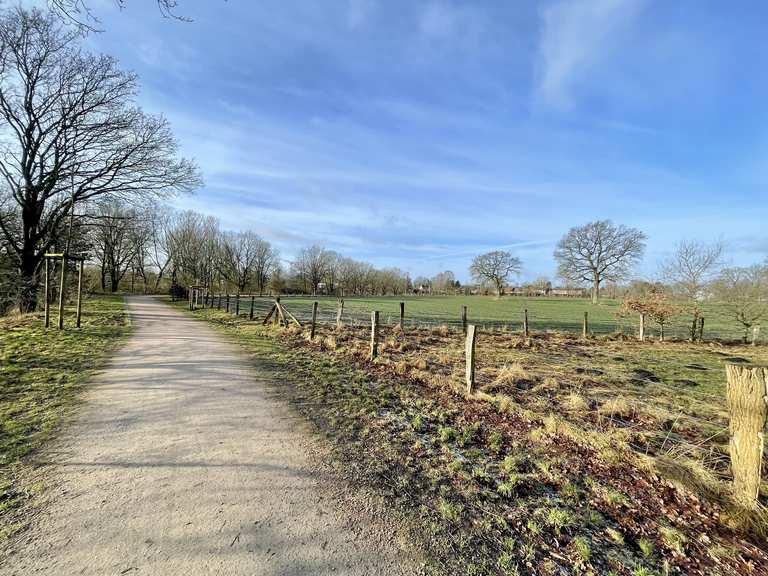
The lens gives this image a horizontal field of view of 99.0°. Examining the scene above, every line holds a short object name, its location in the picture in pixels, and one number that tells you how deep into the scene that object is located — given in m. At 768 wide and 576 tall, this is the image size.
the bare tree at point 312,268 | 74.12
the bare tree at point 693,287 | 16.97
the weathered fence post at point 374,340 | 8.80
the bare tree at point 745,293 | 15.27
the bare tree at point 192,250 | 46.88
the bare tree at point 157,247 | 48.75
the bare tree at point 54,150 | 14.08
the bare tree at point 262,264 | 62.31
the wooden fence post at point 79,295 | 11.73
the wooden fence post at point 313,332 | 11.40
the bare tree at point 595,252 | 51.78
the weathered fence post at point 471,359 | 6.32
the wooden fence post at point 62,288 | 10.91
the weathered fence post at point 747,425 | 2.75
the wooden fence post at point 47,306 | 10.76
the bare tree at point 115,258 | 40.29
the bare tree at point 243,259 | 58.47
